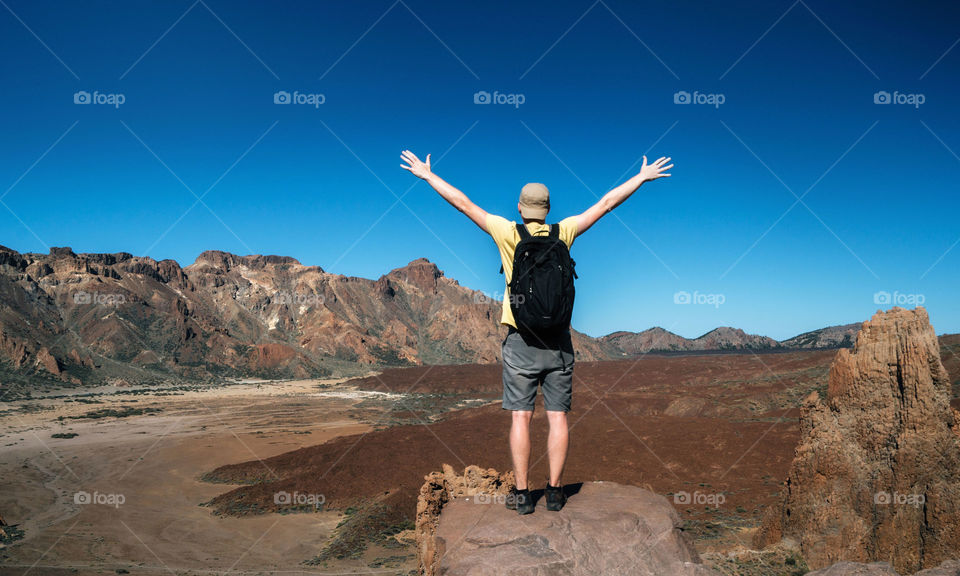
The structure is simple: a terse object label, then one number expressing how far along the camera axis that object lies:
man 3.61
